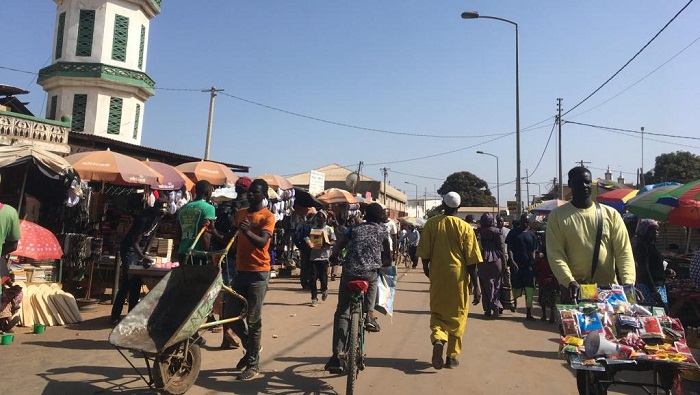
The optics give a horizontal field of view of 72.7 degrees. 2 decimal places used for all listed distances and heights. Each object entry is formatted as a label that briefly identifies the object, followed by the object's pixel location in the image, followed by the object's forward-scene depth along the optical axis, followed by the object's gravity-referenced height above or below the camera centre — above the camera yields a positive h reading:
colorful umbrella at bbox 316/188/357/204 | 17.36 +1.77
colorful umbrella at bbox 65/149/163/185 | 8.47 +1.17
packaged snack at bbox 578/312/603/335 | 3.20 -0.43
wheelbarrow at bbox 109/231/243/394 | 4.00 -0.79
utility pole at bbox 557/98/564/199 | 31.47 +9.03
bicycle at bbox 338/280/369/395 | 4.36 -0.88
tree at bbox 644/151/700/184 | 49.19 +10.22
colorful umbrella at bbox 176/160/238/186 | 12.38 +1.71
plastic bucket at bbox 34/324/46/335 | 6.54 -1.36
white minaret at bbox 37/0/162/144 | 20.81 +7.17
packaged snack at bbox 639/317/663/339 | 3.12 -0.43
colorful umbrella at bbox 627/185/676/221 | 8.54 +1.06
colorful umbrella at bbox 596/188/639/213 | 13.46 +1.87
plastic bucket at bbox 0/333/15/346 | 5.89 -1.38
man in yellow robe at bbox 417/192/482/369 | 5.48 -0.25
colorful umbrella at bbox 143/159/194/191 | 9.54 +1.24
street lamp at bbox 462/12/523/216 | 21.48 +6.52
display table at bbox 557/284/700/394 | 3.00 -0.52
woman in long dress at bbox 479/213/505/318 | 8.96 -0.14
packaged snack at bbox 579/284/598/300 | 3.52 -0.24
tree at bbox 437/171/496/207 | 79.25 +10.96
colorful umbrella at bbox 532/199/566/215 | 16.36 +1.73
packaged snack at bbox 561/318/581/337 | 3.21 -0.46
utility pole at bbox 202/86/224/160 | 25.00 +6.46
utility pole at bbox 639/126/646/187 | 46.94 +8.60
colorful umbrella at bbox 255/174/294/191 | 14.49 +1.87
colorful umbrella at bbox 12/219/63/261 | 6.59 -0.20
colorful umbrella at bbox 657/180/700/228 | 7.87 +1.02
